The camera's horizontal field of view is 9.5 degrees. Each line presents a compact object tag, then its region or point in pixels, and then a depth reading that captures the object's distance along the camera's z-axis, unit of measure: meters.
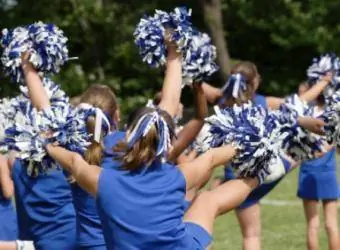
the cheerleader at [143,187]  8.86
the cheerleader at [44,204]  11.14
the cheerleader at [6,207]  12.44
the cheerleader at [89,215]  10.55
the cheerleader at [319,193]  15.98
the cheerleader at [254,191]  14.21
